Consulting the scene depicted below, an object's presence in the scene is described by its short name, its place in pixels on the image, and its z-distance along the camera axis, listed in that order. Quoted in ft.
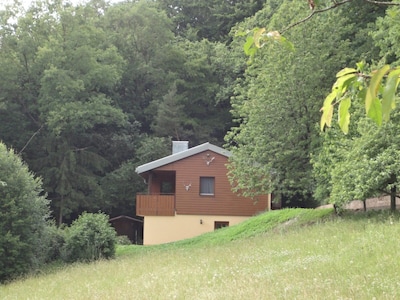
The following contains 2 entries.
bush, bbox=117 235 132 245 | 85.28
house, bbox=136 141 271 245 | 85.97
